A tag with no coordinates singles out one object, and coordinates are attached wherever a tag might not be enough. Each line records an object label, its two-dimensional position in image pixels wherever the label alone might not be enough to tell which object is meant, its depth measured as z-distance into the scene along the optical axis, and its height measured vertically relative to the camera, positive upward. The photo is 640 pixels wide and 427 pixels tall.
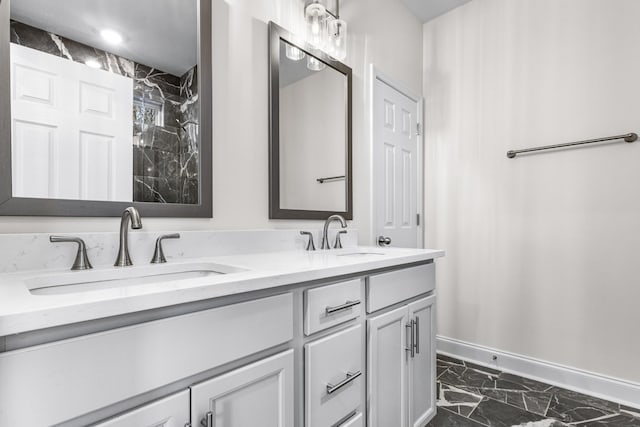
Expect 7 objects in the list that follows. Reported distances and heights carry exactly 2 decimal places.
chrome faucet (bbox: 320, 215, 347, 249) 1.66 -0.09
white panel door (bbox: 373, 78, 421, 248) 2.21 +0.37
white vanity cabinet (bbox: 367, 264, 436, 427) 1.19 -0.58
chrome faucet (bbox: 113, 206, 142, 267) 0.97 -0.09
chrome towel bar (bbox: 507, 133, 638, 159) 1.79 +0.43
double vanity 0.51 -0.27
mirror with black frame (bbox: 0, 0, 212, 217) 0.91 +0.35
